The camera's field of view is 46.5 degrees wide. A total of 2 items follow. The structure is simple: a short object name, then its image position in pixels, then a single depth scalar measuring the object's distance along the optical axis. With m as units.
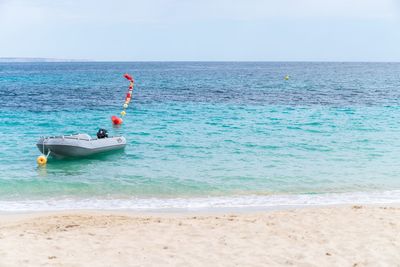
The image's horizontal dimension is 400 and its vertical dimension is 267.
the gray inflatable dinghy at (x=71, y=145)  17.84
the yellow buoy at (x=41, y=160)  17.14
